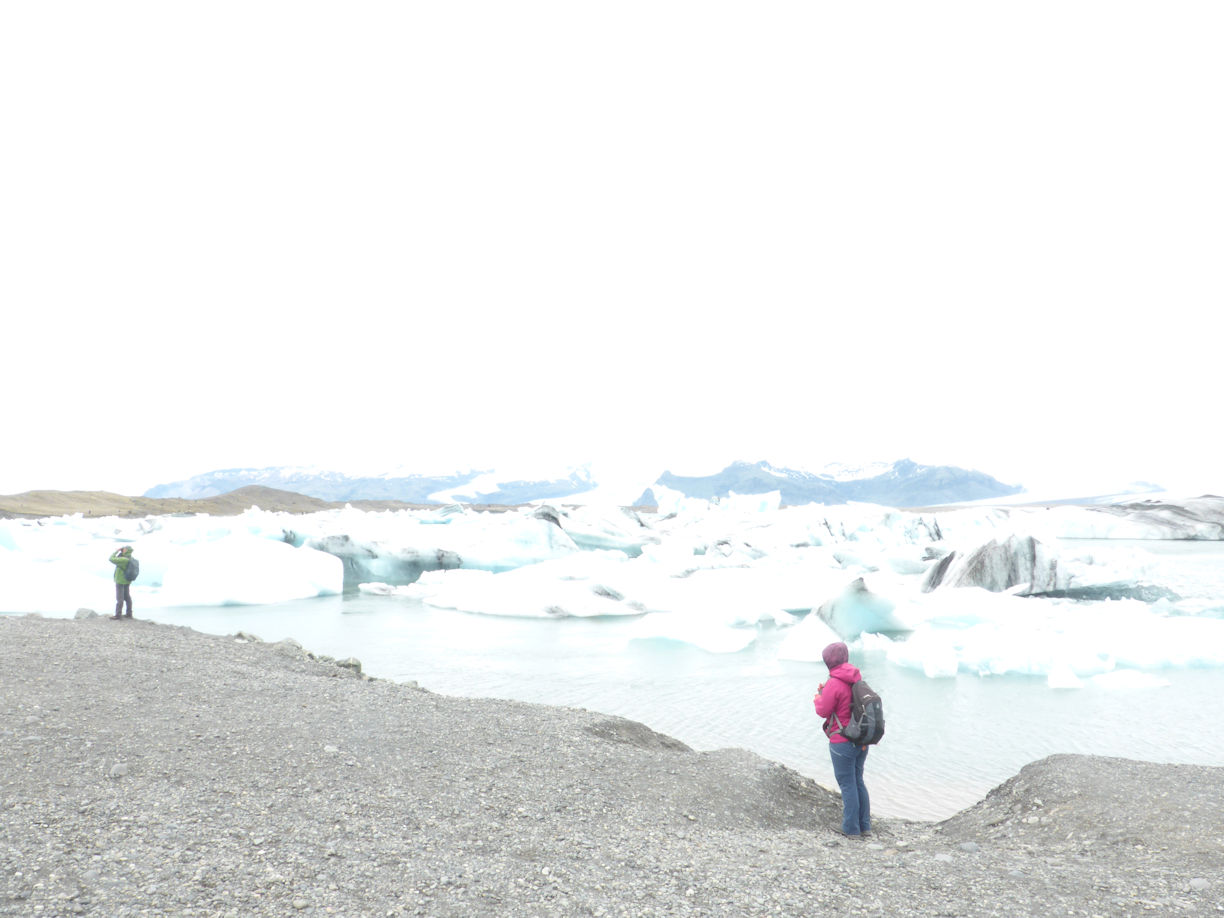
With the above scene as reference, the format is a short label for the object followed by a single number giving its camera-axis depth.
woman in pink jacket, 3.97
